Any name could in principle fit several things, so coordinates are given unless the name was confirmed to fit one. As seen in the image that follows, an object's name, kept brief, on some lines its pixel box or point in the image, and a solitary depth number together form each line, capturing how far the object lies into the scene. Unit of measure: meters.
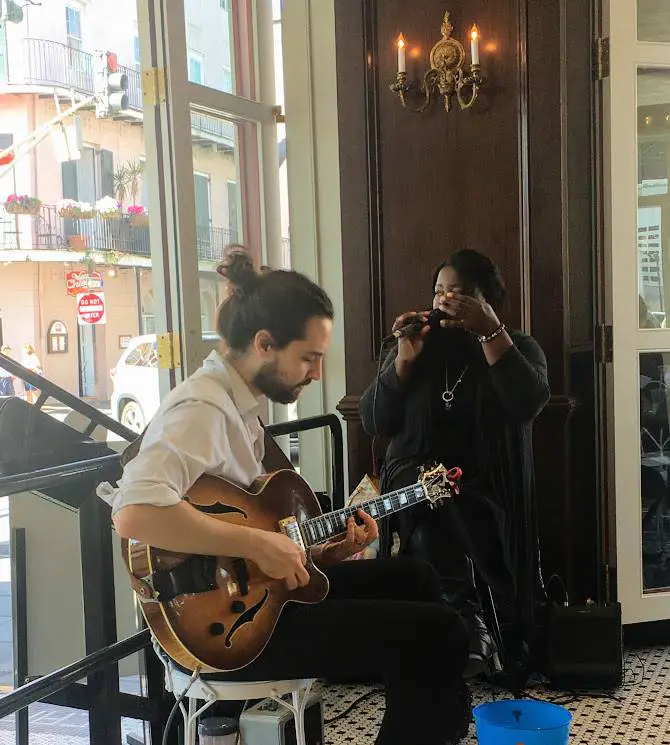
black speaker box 2.75
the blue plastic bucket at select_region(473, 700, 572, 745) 1.96
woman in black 2.50
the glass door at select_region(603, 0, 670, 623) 2.98
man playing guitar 1.51
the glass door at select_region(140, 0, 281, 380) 2.83
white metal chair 1.62
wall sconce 2.94
